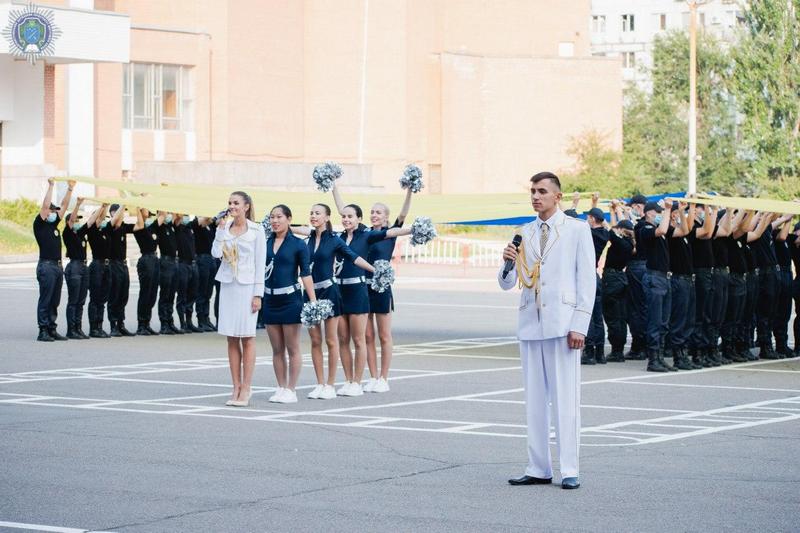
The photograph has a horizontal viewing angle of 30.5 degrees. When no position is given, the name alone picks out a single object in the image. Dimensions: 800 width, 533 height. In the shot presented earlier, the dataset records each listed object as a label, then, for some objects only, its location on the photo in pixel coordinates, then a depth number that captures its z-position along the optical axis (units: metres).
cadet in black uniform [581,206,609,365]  20.23
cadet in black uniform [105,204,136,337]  23.55
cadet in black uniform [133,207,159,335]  24.09
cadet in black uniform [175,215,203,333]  24.72
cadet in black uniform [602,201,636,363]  20.75
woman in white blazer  15.16
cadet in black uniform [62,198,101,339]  22.91
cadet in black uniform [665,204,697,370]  19.45
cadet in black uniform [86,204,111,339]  23.34
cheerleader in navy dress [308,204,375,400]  15.93
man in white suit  10.59
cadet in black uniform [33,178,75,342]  22.28
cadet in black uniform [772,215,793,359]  21.52
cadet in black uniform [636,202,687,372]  19.25
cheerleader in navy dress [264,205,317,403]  15.39
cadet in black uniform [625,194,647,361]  20.78
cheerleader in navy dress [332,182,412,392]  16.31
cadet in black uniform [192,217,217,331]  25.06
